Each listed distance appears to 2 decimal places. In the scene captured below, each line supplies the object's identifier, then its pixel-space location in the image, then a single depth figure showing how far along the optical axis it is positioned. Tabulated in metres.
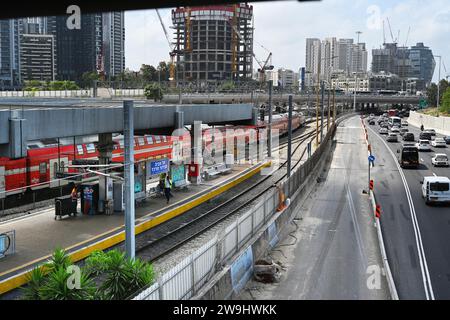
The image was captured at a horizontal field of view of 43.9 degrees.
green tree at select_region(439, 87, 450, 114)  98.25
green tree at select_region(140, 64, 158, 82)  140.57
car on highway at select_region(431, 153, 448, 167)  44.22
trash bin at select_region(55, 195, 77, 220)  22.38
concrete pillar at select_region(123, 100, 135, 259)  15.31
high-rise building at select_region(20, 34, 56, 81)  111.07
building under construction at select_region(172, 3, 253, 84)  175.00
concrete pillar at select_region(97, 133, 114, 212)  23.91
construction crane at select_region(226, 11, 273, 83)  159.56
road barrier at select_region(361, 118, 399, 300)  14.30
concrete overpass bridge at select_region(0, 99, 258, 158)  17.75
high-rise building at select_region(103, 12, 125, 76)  89.85
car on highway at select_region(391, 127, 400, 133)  76.14
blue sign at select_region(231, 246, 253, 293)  14.23
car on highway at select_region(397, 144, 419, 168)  43.06
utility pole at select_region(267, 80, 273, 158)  44.25
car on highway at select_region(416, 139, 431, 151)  56.00
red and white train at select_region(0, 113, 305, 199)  27.00
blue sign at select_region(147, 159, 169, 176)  26.70
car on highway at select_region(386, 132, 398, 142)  66.31
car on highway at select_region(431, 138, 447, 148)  60.25
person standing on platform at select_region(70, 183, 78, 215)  23.05
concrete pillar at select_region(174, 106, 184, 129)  29.95
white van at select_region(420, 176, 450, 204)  28.00
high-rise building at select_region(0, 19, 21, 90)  111.00
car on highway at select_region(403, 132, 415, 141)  68.38
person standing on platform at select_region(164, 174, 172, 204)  26.72
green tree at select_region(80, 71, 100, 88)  90.19
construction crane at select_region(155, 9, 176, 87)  140.38
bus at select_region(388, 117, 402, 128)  90.57
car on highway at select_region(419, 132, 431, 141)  64.39
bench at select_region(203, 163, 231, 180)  35.91
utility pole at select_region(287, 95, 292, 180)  32.22
